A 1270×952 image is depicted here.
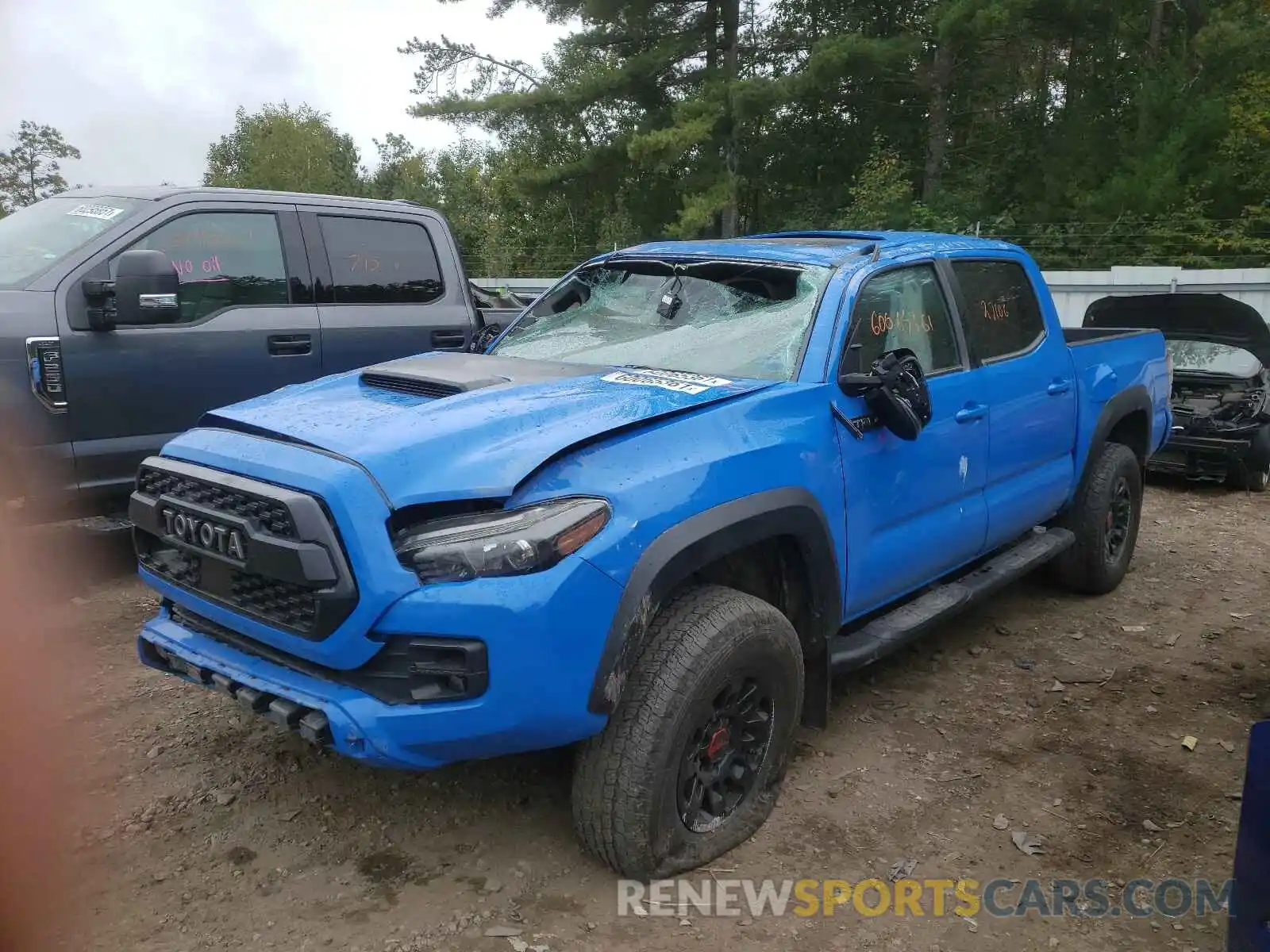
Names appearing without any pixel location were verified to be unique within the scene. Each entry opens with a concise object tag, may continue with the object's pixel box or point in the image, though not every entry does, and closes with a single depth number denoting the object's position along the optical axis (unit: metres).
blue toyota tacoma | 2.37
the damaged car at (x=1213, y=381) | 7.86
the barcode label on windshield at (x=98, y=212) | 4.96
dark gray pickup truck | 4.57
